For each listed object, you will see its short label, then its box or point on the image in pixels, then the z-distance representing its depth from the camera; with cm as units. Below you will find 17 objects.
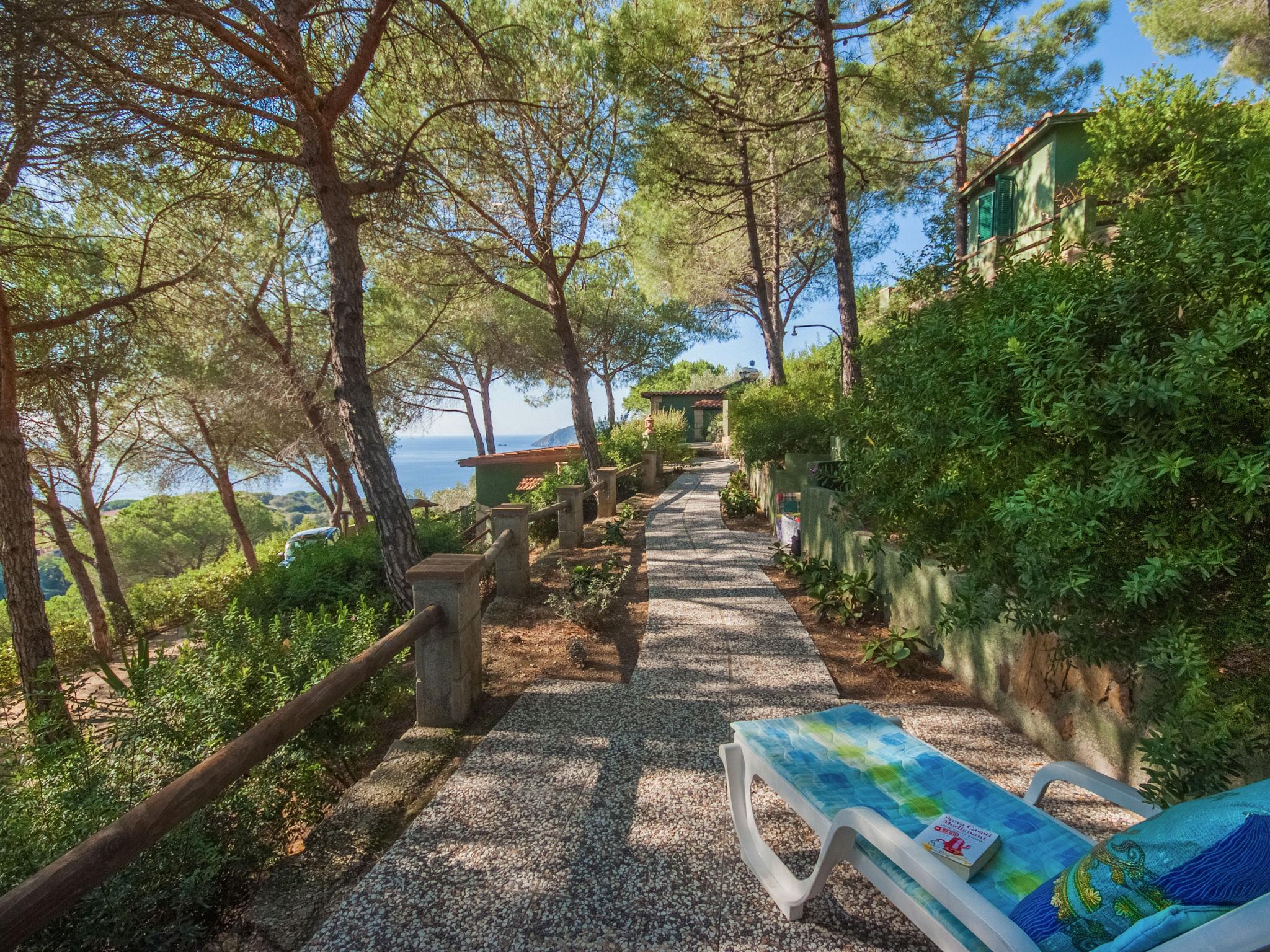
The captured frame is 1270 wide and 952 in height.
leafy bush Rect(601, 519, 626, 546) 816
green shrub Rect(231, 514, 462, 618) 591
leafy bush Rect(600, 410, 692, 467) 1485
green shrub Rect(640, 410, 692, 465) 1797
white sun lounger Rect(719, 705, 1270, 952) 138
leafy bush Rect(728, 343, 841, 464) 937
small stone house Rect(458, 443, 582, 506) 1962
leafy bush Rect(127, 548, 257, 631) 1242
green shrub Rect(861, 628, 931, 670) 399
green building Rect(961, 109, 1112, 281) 897
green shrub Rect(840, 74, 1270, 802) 159
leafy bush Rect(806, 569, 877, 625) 487
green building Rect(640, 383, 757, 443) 3012
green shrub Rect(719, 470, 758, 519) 1010
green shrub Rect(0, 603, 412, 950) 181
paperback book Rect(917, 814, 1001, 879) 160
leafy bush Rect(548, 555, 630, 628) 484
